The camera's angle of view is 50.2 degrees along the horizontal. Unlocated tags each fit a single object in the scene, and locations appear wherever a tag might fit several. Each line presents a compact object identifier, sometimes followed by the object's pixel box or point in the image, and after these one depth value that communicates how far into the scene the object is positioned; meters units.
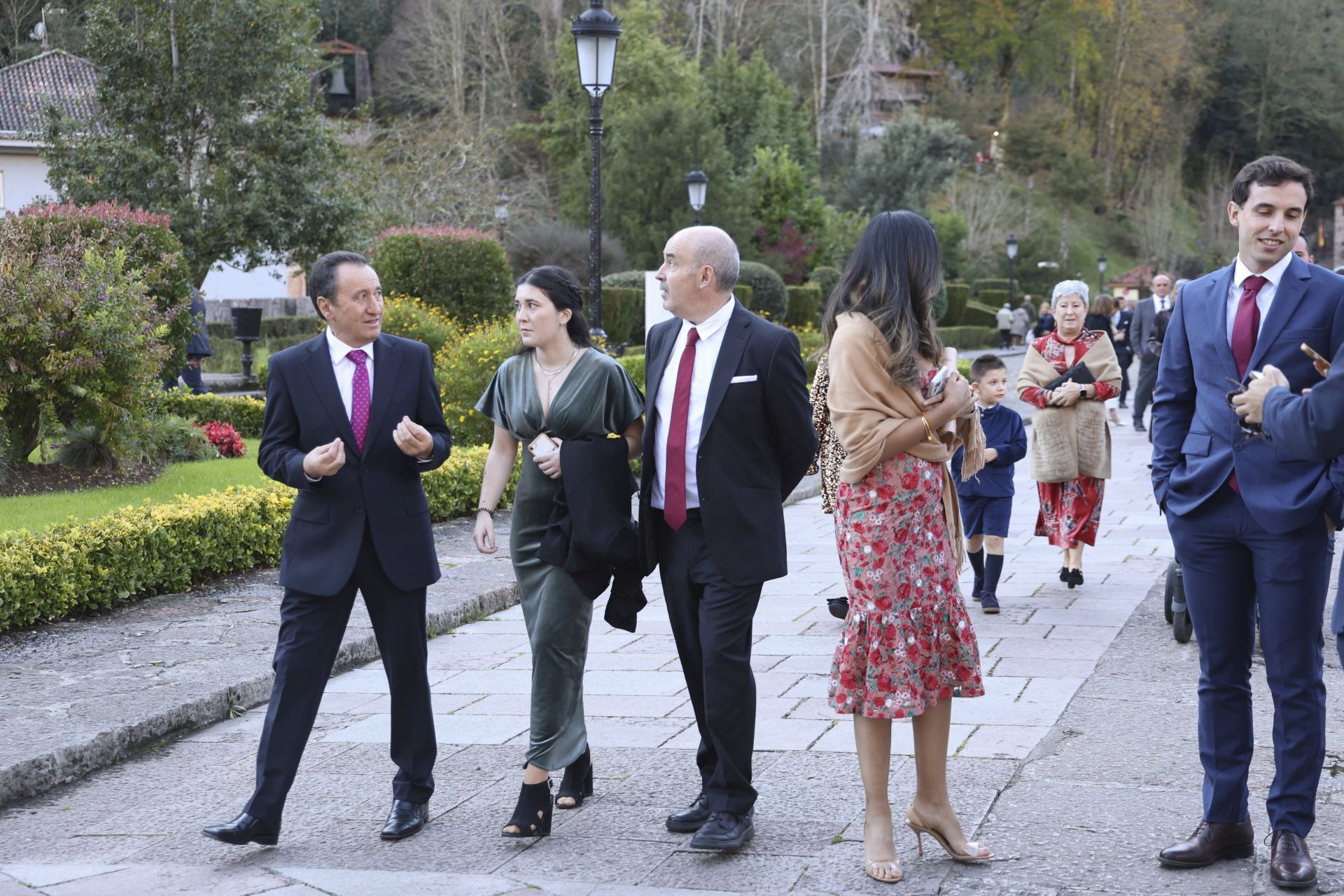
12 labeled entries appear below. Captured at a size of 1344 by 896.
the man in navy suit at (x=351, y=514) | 4.21
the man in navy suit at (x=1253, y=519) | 3.66
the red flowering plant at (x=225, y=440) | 12.45
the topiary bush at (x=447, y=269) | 18.98
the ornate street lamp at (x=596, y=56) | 13.59
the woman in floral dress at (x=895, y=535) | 3.79
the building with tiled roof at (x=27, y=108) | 35.75
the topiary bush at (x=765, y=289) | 33.50
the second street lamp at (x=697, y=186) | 26.19
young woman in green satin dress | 4.28
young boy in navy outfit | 7.66
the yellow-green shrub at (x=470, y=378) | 12.80
